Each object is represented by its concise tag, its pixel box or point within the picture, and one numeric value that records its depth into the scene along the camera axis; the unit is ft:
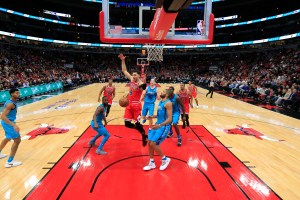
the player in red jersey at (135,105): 20.58
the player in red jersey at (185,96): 26.50
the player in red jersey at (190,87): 33.79
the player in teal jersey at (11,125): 15.49
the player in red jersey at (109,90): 30.60
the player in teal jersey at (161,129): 15.25
